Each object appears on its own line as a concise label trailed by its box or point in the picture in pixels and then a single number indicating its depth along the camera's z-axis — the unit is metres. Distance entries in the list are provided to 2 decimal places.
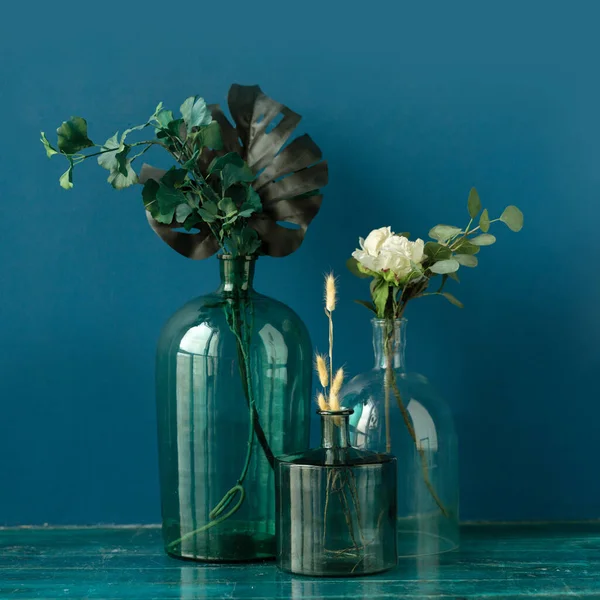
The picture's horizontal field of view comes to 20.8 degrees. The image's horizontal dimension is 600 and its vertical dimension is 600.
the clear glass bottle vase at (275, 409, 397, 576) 2.19
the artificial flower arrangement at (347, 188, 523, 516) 2.32
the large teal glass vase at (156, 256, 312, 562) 2.33
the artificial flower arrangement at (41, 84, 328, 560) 2.30
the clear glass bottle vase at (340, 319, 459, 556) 2.35
